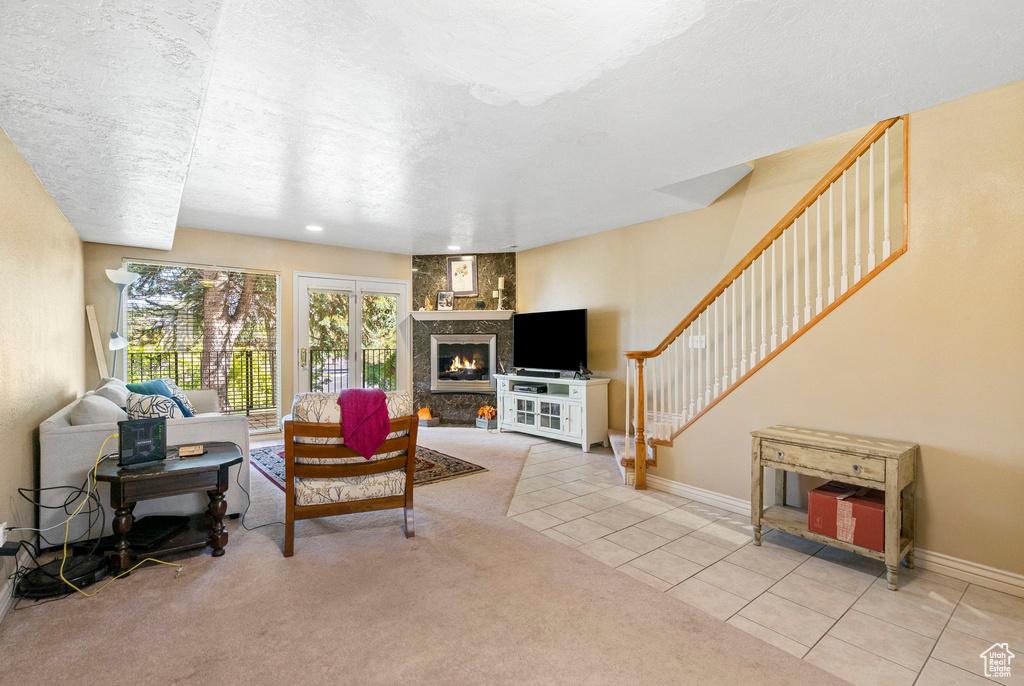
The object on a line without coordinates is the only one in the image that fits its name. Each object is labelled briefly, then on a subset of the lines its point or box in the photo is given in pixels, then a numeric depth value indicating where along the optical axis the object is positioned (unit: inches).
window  232.4
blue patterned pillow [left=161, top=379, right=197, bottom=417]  154.4
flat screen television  229.3
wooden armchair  109.3
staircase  112.7
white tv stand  215.0
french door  245.0
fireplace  272.5
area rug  169.5
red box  96.4
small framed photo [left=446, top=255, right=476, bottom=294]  279.4
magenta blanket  111.3
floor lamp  182.1
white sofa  105.4
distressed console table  93.9
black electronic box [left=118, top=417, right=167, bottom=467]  101.2
